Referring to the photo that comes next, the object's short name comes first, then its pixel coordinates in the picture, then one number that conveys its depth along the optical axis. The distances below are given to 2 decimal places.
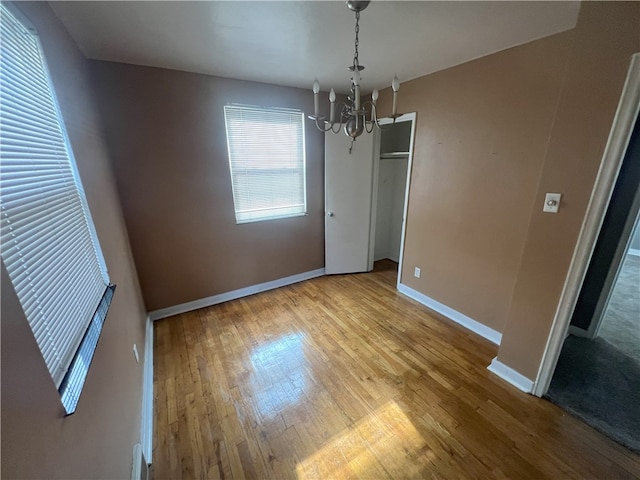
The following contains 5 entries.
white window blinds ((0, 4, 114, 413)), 0.73
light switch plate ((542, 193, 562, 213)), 1.51
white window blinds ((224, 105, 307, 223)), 2.67
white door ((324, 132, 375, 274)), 3.17
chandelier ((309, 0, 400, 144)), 1.28
